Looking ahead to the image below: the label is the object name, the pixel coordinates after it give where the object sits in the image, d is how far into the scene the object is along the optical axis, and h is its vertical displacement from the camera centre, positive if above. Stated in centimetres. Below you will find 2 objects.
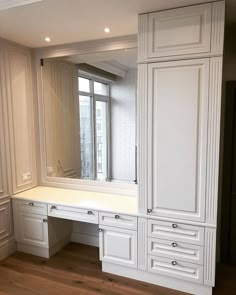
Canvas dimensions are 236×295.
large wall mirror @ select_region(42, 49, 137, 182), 317 +10
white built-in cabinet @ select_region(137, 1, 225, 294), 225 -13
